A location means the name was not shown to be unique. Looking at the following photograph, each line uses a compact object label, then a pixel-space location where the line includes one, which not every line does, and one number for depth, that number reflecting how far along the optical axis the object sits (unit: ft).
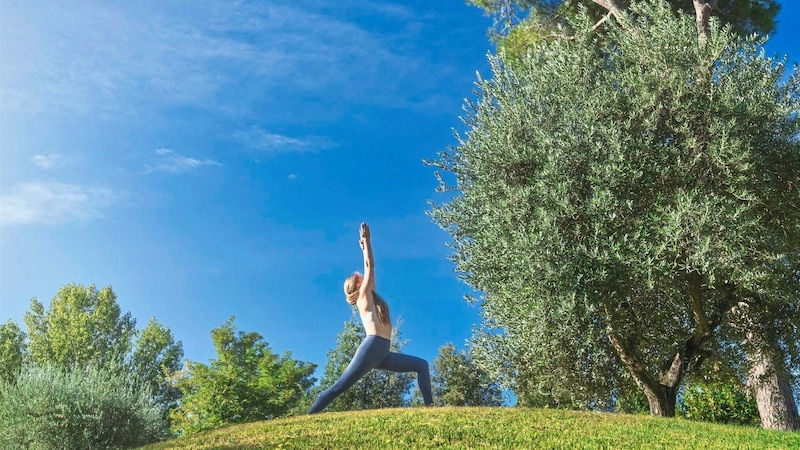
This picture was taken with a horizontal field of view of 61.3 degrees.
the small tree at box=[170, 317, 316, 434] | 103.76
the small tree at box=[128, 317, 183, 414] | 147.13
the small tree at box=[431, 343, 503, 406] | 145.07
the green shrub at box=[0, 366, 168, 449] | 52.85
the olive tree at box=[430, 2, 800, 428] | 52.26
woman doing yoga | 46.50
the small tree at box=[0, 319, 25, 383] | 141.38
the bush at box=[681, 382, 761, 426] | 91.30
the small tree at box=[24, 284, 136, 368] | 139.74
